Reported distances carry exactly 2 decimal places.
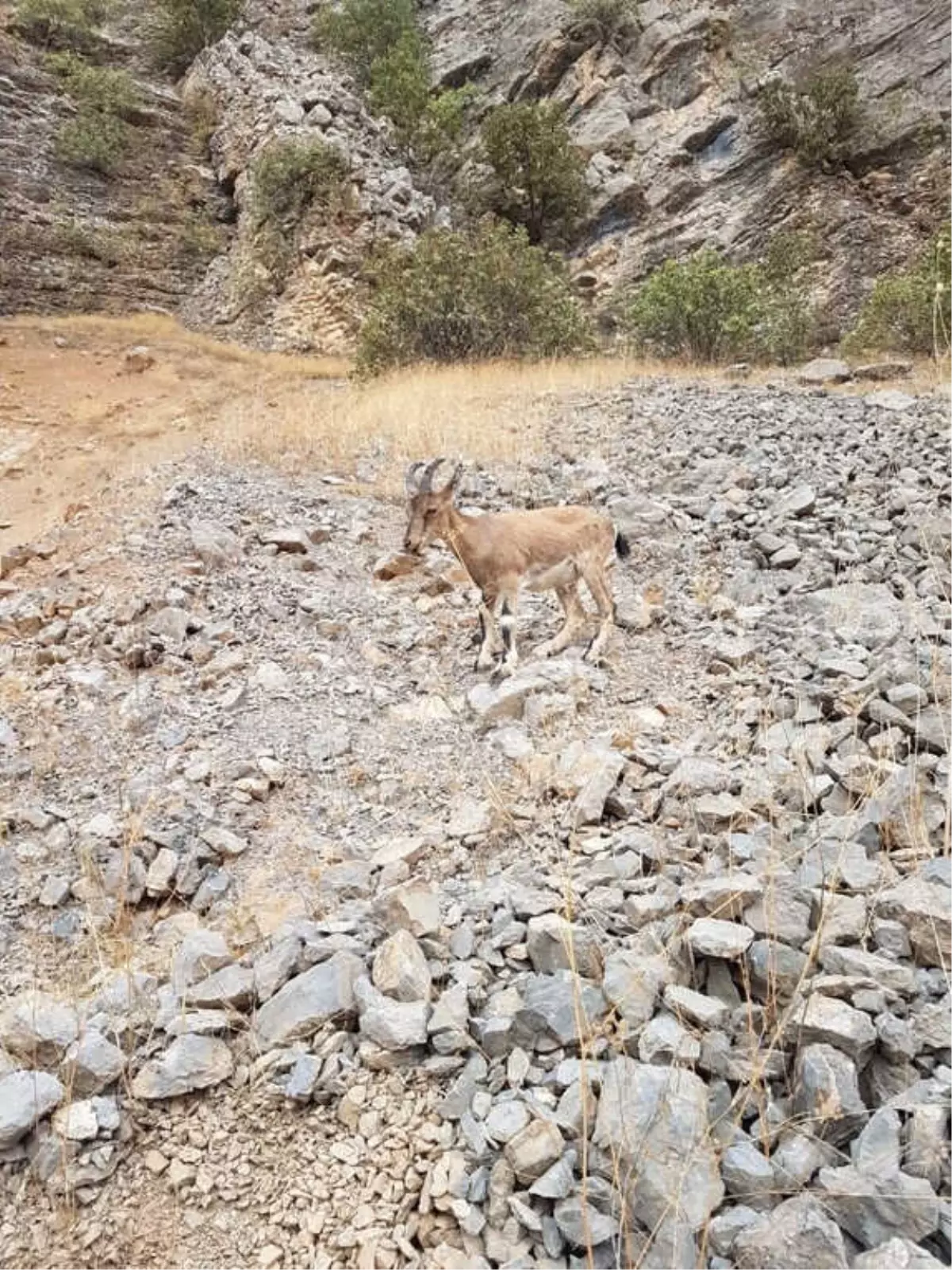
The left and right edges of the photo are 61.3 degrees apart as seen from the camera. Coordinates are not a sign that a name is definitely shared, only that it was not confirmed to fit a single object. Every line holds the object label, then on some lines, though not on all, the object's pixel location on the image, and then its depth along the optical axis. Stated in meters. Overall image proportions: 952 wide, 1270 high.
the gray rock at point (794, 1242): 1.55
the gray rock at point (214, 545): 6.87
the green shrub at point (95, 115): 24.02
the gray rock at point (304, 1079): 2.28
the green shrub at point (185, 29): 29.03
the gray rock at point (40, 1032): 2.49
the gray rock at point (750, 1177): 1.73
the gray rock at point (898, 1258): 1.49
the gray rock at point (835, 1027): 1.98
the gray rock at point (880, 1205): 1.59
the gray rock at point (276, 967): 2.65
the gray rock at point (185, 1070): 2.34
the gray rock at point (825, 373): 10.88
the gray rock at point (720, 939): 2.28
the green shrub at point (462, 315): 14.67
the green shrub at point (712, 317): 13.55
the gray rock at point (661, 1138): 1.73
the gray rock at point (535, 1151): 1.91
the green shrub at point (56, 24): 27.22
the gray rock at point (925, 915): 2.26
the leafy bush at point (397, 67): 25.42
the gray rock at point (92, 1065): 2.36
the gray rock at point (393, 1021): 2.31
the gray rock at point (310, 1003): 2.46
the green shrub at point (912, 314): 12.20
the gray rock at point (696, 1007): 2.13
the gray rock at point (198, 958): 2.84
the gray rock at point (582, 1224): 1.74
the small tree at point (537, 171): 23.09
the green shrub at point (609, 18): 25.31
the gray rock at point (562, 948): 2.43
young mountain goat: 5.58
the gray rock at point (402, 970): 2.47
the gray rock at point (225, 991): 2.63
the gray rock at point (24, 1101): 2.23
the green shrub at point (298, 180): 21.27
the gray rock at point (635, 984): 2.19
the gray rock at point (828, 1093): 1.85
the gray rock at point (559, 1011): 2.21
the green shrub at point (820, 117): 21.31
